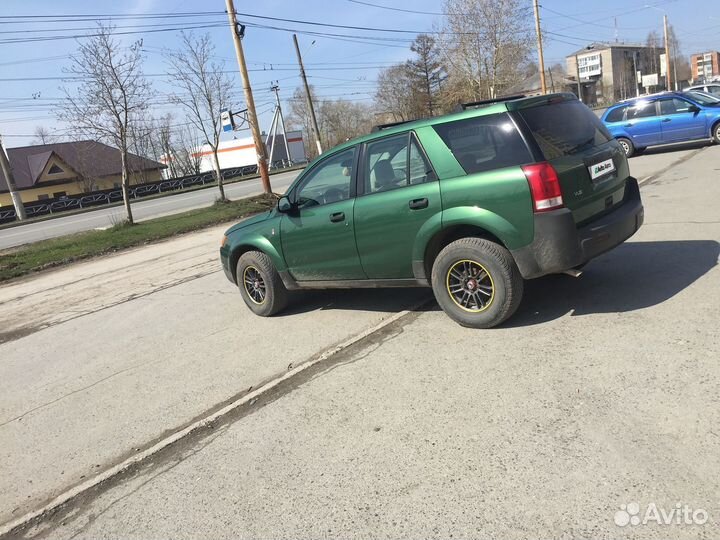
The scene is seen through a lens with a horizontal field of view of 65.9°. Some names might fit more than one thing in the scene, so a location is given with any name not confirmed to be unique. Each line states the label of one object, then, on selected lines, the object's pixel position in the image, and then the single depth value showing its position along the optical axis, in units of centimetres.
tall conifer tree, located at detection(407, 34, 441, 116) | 7094
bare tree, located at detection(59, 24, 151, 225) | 1694
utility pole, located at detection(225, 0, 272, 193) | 1806
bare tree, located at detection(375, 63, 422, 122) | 7125
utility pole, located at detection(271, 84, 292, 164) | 6506
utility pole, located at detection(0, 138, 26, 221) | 3000
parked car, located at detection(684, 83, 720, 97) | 2442
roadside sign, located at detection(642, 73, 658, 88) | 5453
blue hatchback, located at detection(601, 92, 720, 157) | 1562
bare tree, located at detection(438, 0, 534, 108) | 4112
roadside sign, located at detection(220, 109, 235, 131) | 2247
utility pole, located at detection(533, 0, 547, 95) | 3872
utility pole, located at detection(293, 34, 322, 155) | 3781
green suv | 422
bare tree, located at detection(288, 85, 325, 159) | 8525
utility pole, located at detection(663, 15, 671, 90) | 5134
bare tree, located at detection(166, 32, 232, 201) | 2150
